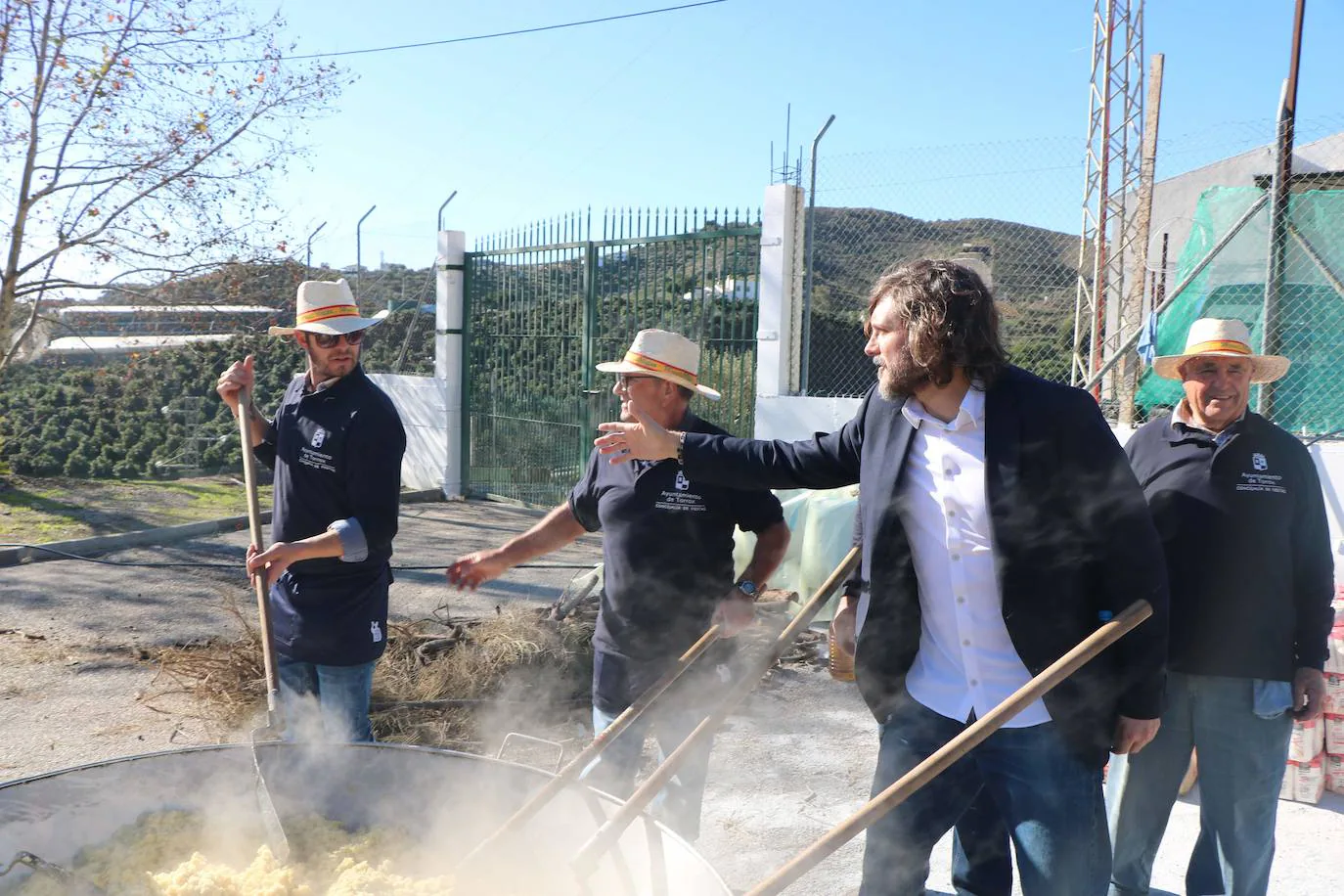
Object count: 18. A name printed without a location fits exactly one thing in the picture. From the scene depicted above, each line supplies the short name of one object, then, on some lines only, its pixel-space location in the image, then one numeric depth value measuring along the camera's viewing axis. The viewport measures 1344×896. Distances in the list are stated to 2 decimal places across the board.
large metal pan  2.28
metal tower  16.00
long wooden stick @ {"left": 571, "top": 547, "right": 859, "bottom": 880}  2.24
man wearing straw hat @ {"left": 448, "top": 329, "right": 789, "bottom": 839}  3.12
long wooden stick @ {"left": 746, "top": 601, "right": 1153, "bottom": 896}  1.94
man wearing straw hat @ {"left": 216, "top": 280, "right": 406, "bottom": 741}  3.29
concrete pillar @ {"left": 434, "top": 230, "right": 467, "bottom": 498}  12.07
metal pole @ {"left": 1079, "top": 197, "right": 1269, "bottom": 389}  6.72
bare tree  9.41
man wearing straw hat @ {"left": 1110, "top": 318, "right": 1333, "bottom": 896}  2.97
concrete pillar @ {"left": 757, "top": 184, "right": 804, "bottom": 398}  8.49
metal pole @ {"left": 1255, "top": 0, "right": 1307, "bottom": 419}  6.43
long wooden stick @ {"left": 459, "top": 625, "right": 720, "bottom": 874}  2.42
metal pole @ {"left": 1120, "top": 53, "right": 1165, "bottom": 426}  11.94
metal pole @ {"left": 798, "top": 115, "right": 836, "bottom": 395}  8.42
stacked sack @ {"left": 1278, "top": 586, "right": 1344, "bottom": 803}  4.32
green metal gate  9.23
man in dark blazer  2.26
